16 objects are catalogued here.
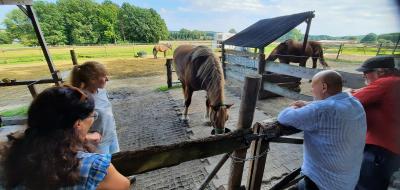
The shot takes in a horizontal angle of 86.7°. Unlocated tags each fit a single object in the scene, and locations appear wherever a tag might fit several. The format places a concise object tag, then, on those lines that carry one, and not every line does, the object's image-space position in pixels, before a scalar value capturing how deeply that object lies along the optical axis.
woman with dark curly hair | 0.86
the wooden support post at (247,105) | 1.66
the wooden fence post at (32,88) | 4.63
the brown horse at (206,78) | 3.77
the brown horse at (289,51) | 9.07
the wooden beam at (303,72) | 4.09
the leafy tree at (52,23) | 44.60
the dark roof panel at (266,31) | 6.67
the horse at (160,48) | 22.58
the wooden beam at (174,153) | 1.32
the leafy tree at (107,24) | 51.81
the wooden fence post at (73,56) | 5.86
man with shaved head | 1.43
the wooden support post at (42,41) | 4.54
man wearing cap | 1.83
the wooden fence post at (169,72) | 8.74
